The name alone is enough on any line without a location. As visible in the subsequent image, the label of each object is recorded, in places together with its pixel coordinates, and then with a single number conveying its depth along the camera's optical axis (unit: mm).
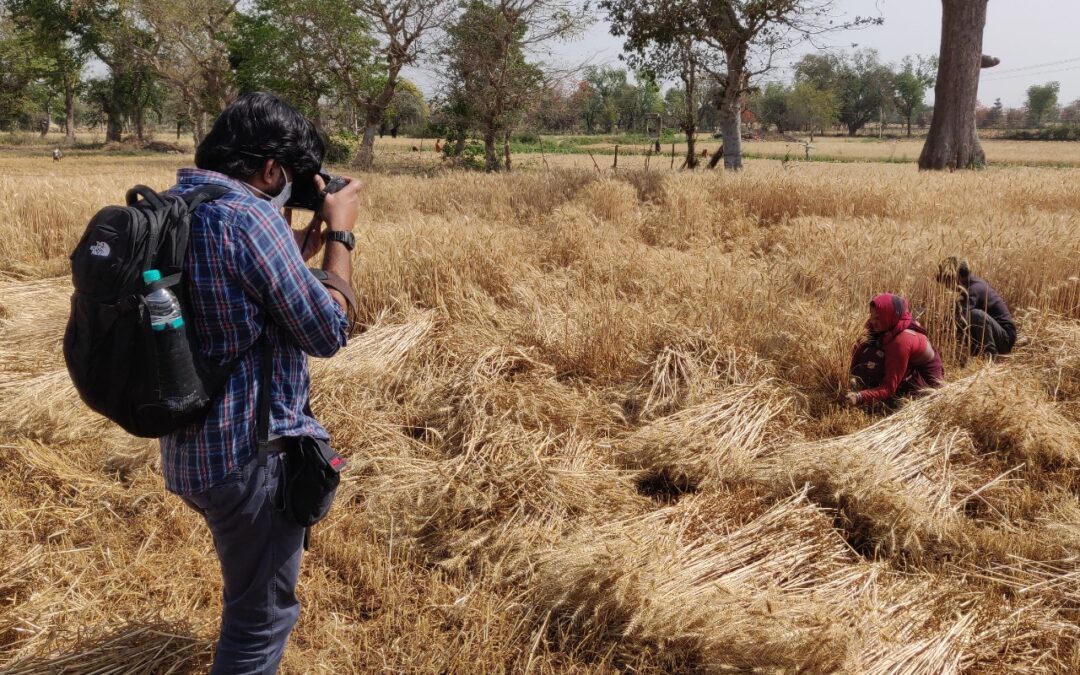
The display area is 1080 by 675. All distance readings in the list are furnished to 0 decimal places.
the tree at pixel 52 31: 35344
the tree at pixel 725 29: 15367
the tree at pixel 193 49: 29359
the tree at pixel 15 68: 37969
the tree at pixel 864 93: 85875
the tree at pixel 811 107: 74875
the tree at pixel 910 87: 81312
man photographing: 1552
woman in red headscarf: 4062
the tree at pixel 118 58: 32969
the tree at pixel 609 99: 84938
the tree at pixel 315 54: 23250
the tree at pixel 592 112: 84706
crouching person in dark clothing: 4602
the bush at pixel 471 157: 24131
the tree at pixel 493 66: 20562
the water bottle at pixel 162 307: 1469
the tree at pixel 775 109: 85062
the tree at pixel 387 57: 22562
